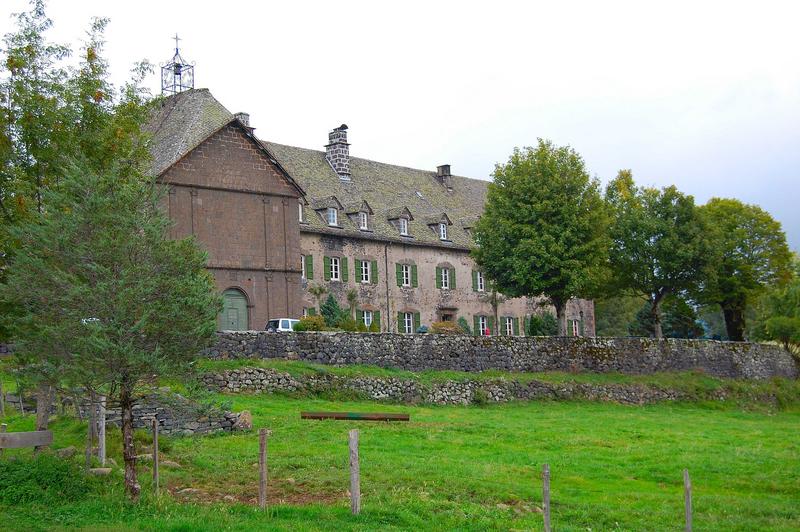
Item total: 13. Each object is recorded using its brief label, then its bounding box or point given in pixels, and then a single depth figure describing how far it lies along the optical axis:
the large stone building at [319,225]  42.34
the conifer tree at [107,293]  17.36
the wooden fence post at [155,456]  18.32
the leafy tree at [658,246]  55.06
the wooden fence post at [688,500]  15.63
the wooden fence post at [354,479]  16.72
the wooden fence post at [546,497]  15.13
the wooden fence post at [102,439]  20.27
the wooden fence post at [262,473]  17.06
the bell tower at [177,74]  50.34
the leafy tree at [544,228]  46.88
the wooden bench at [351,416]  27.02
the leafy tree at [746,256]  61.28
